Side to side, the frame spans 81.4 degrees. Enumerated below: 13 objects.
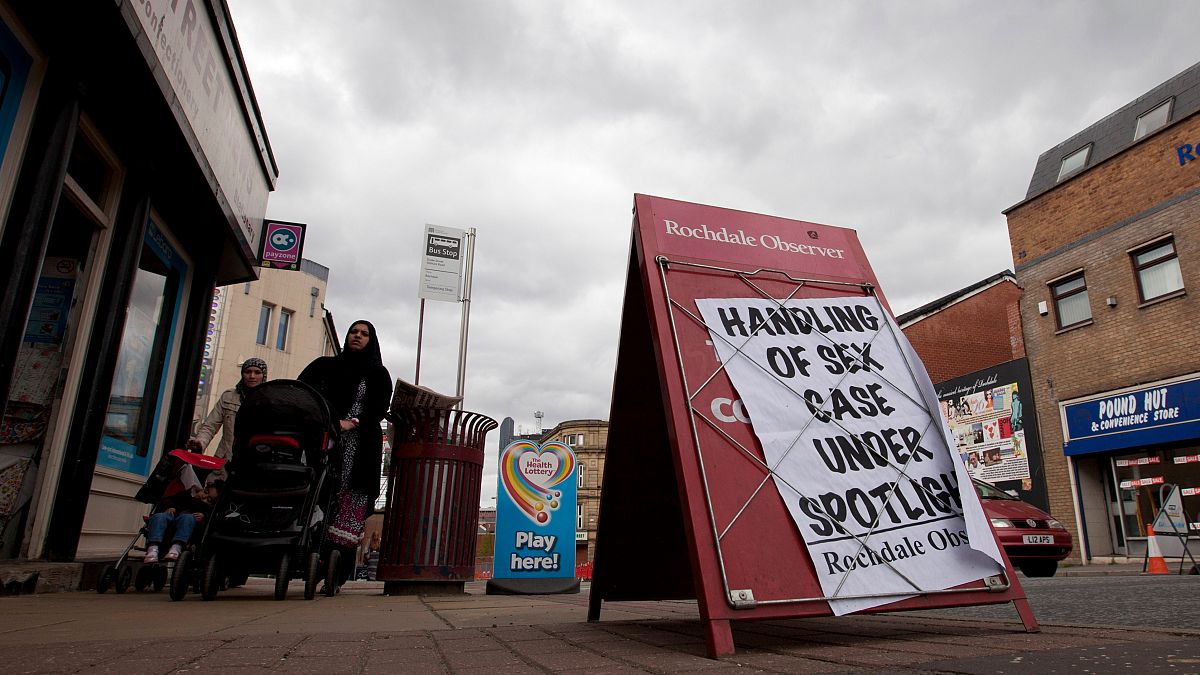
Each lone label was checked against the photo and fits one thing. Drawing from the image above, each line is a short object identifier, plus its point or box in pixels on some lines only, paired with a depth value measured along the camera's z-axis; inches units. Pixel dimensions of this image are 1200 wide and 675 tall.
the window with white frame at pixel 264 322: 1181.7
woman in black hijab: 211.2
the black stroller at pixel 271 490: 167.0
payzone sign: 367.9
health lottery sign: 305.4
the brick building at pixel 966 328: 879.7
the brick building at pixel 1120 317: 504.4
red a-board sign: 91.6
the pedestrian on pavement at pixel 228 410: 216.7
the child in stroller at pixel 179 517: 206.7
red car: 348.8
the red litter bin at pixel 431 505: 221.6
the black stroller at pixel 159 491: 201.2
